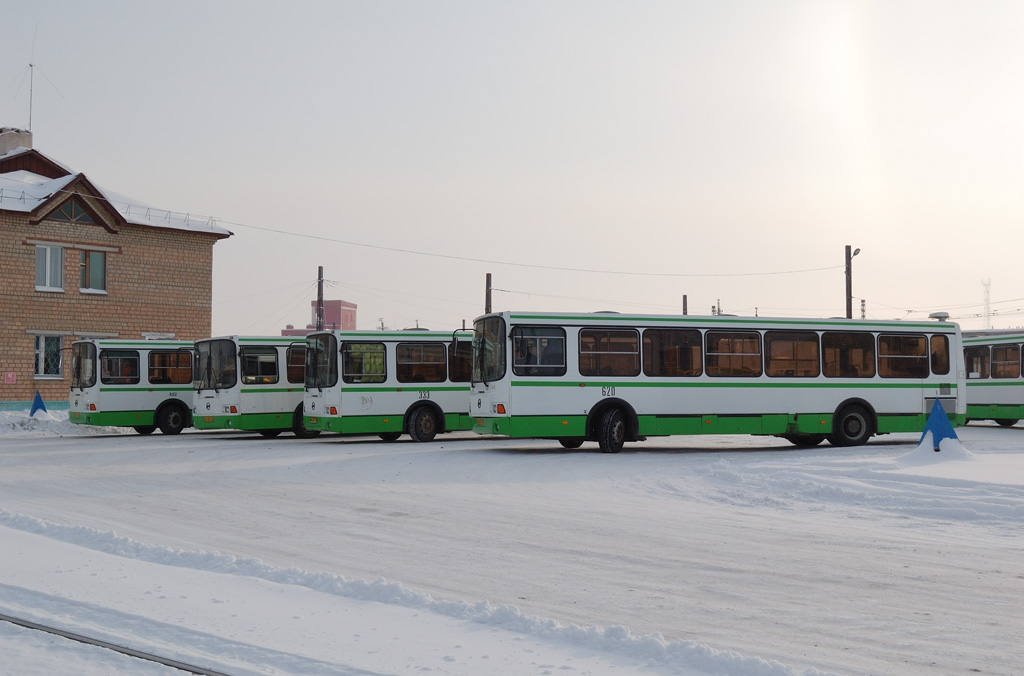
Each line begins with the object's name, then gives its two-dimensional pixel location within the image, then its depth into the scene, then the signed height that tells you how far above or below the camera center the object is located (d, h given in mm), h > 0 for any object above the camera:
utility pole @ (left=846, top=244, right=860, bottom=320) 45422 +4445
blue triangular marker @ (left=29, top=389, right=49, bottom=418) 36450 -593
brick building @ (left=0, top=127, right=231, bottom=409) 41656 +4843
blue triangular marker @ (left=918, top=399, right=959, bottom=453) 18172 -763
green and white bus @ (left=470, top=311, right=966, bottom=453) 21766 +134
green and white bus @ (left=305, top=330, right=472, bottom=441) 25469 +69
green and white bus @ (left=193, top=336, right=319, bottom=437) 28125 +59
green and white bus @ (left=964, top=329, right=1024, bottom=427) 32688 +106
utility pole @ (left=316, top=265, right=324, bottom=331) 50031 +4196
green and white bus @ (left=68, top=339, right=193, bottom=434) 30484 +80
